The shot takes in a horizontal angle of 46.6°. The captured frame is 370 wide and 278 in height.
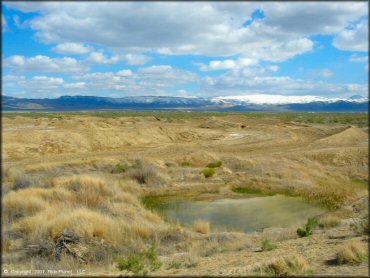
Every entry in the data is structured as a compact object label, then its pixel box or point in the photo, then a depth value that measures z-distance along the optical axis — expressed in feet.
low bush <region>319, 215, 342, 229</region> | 49.52
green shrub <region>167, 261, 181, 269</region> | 32.08
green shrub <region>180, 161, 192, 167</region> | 105.19
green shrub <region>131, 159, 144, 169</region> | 88.73
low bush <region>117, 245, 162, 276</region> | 27.27
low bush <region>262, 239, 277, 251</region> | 37.37
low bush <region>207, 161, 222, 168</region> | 101.55
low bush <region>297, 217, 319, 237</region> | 44.13
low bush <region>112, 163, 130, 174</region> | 89.16
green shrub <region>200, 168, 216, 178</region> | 91.15
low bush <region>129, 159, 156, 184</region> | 82.99
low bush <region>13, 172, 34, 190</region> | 64.13
